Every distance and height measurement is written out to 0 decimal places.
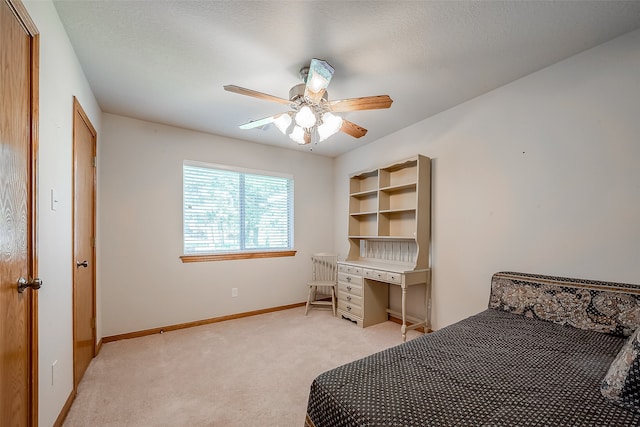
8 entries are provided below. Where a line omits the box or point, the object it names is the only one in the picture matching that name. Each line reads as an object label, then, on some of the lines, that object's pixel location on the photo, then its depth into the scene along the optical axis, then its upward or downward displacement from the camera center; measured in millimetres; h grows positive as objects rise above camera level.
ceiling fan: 1816 +800
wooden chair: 4266 -1022
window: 3527 -32
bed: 979 -735
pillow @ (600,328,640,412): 1016 -656
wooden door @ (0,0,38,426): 1065 -17
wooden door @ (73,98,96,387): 2023 -267
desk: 2982 -1011
